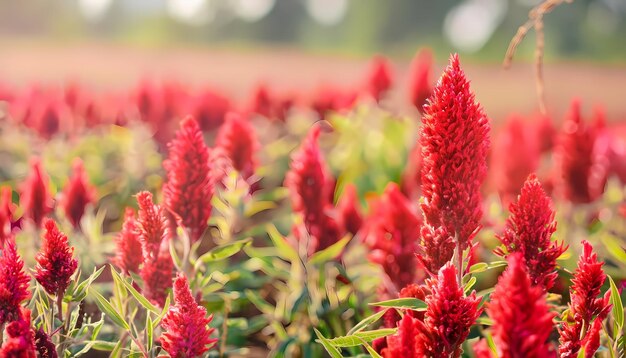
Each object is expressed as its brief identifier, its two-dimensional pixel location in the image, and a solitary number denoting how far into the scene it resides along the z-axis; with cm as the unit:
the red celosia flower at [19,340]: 88
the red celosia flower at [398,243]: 113
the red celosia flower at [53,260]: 95
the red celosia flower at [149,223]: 98
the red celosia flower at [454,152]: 91
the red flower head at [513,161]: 156
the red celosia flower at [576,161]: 142
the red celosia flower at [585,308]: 93
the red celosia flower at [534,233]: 93
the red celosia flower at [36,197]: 119
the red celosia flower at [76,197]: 127
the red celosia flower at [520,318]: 82
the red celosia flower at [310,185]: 120
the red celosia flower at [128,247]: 103
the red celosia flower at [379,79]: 211
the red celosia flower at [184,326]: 92
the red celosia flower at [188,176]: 102
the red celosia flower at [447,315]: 89
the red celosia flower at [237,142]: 132
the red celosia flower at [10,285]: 93
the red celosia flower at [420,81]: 187
